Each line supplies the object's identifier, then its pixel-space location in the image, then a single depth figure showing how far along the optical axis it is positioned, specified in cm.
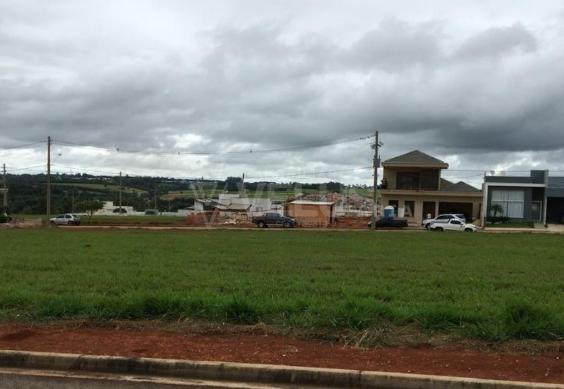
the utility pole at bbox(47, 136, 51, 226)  6256
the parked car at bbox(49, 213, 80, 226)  7143
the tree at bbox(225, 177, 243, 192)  8912
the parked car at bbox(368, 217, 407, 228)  6288
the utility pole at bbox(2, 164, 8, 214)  8721
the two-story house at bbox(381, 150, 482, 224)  7344
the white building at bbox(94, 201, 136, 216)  12374
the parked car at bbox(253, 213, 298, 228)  6450
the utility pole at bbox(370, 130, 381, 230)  5591
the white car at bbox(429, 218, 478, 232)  5653
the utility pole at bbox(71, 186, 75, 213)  11912
